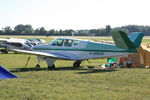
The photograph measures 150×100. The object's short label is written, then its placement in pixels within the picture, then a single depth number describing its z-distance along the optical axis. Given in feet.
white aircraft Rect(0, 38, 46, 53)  112.80
